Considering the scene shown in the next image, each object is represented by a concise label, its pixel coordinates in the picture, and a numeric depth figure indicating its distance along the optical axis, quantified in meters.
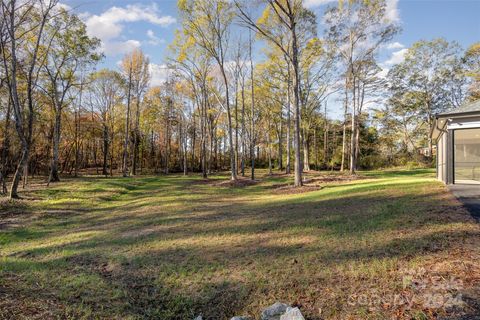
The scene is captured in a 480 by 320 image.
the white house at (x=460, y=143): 9.91
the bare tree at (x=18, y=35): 12.04
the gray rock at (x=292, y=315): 3.10
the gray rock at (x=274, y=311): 3.33
